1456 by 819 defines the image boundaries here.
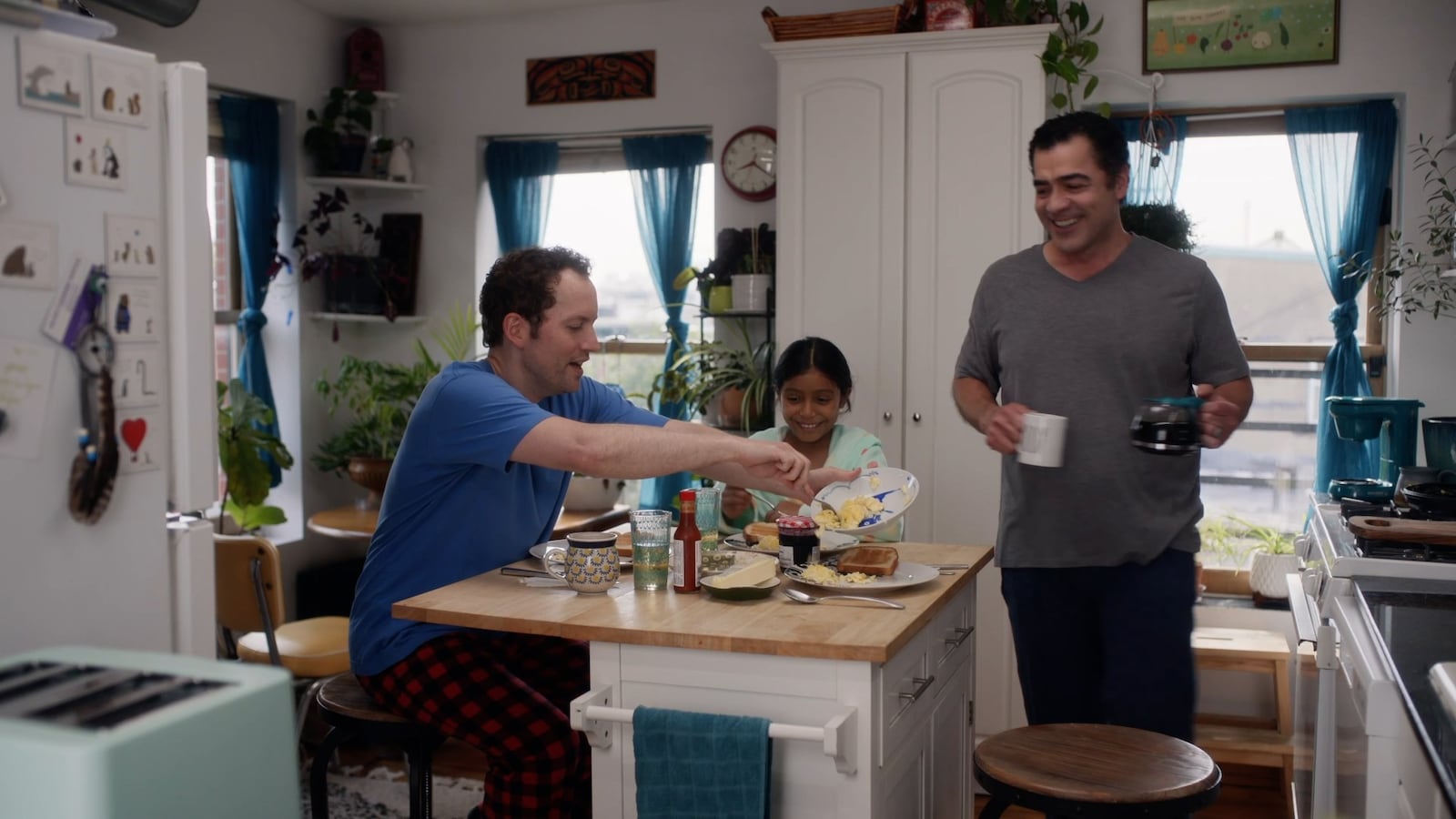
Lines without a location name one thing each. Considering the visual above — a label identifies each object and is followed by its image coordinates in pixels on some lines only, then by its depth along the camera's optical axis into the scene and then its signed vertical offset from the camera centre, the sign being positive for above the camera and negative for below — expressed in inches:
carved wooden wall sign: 185.2 +41.3
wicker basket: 150.6 +40.4
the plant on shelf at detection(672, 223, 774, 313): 169.5 +12.6
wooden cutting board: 94.8 -14.1
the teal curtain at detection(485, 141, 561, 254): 194.1 +25.4
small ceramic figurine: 190.5 +28.4
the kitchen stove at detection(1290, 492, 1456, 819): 59.9 -19.7
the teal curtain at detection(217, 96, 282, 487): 175.8 +22.8
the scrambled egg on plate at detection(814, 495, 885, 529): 94.7 -12.7
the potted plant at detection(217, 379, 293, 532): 159.8 -13.5
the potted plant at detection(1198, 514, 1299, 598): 161.8 -25.5
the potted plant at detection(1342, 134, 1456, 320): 143.7 +10.4
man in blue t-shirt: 87.7 -11.8
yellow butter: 85.0 -15.8
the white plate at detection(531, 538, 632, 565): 98.9 -16.5
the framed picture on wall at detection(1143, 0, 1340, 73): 152.6 +39.7
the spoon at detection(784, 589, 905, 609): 84.6 -17.1
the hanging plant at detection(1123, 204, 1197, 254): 146.9 +15.1
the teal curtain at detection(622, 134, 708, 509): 186.1 +22.0
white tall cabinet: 148.4 +15.8
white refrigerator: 52.2 +0.6
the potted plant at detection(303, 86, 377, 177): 183.6 +31.7
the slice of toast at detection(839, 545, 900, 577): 91.7 -16.0
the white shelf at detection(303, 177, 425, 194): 184.5 +25.1
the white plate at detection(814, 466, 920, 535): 95.3 -11.4
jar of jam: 94.4 -14.8
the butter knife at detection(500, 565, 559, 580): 93.4 -17.1
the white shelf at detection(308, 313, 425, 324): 188.2 +4.7
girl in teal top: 126.3 -6.4
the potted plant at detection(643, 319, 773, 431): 165.3 -4.6
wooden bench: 141.3 -43.8
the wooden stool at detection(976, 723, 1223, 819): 70.6 -25.3
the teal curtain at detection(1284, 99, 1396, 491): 153.7 +19.6
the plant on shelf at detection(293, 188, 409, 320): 185.6 +13.3
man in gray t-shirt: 90.5 -5.6
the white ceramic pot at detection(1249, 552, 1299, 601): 155.0 -28.4
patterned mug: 86.7 -15.2
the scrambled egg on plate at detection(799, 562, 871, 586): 87.8 -16.4
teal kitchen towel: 74.0 -25.4
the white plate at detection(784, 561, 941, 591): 87.1 -16.7
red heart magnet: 58.0 -4.0
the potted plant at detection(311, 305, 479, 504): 176.6 -8.6
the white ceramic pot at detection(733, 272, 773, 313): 166.6 +7.7
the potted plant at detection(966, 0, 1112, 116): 145.3 +39.4
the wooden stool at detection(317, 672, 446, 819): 90.9 -28.5
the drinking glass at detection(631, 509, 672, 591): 88.9 -14.4
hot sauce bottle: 87.3 -14.3
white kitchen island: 74.4 -20.2
